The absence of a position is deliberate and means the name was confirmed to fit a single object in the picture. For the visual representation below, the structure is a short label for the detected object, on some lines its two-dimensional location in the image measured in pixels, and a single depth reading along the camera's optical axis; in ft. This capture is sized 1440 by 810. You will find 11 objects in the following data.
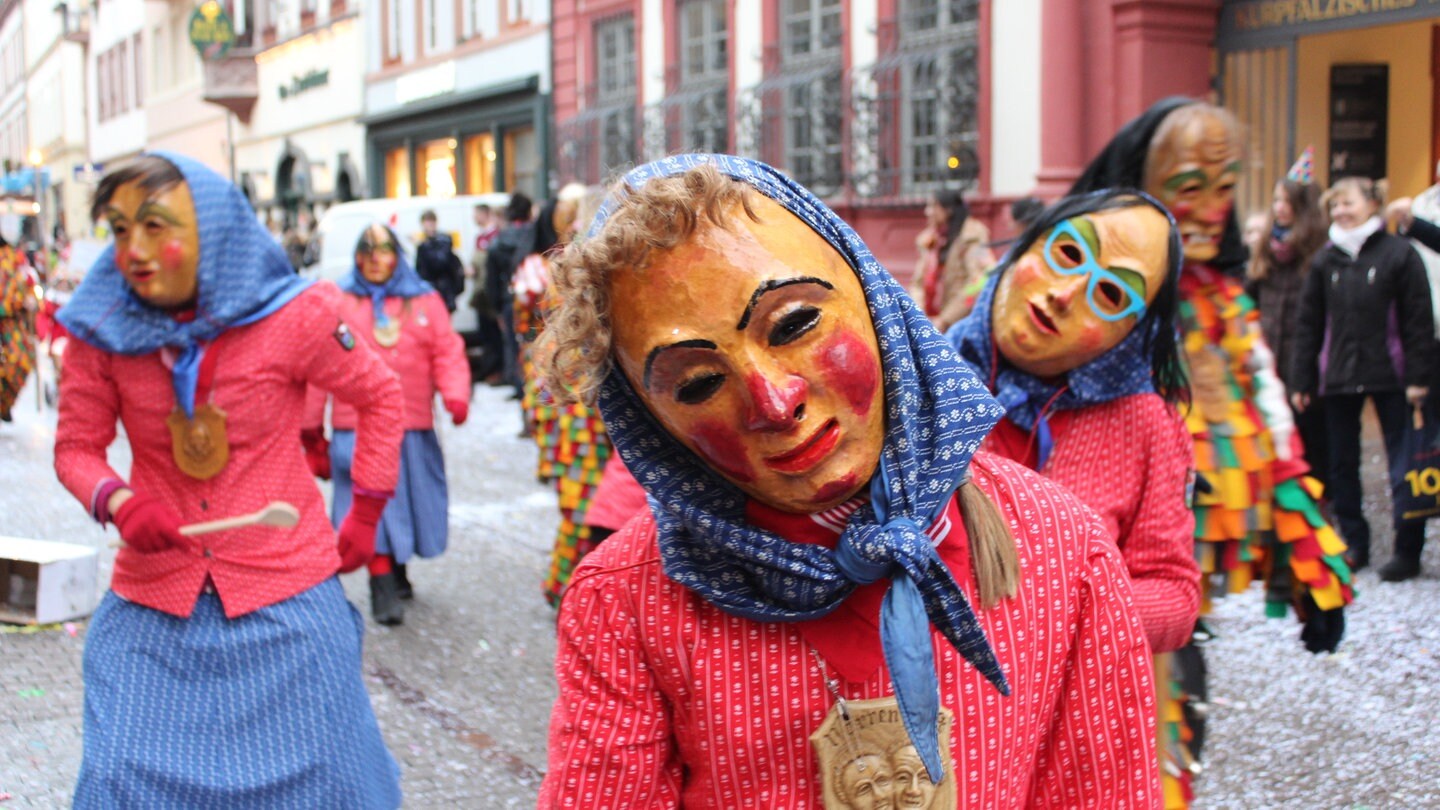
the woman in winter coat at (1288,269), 25.79
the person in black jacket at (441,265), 45.24
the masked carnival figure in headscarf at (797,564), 5.28
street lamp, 107.24
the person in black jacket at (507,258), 43.37
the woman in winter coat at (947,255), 32.04
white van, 54.90
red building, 40.22
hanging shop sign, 106.52
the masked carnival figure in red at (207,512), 11.16
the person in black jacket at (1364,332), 22.81
